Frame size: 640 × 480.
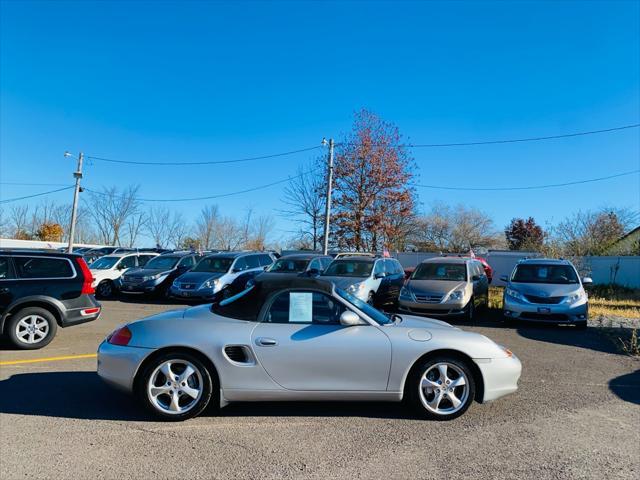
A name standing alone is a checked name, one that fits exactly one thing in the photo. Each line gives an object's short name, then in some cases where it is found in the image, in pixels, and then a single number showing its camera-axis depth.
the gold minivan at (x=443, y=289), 11.38
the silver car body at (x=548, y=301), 10.84
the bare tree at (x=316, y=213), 33.53
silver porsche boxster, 4.54
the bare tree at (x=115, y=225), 52.00
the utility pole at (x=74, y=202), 27.54
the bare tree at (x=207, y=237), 53.62
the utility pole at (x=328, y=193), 24.02
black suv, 7.87
